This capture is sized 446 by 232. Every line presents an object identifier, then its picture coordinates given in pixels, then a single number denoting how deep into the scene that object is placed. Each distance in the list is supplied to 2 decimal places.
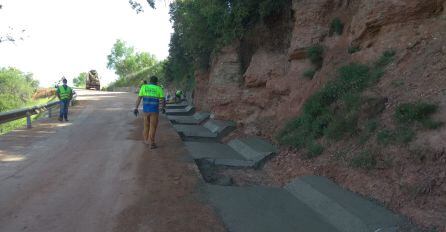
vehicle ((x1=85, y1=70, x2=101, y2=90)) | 58.38
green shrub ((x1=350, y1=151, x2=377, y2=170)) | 6.76
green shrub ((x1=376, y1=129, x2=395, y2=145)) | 6.79
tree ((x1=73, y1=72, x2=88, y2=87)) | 120.31
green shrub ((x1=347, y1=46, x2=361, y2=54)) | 10.39
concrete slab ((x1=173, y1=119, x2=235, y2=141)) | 14.03
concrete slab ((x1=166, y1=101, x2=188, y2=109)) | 24.59
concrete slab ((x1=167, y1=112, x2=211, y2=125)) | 18.06
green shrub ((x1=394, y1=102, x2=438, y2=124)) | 6.66
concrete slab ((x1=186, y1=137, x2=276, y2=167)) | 10.03
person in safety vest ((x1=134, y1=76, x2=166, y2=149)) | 11.59
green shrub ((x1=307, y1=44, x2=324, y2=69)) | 12.11
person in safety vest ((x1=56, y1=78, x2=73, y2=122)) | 18.12
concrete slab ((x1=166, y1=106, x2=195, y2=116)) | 21.53
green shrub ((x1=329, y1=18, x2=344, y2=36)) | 11.99
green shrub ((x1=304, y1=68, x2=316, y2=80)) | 11.87
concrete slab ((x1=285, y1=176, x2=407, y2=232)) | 5.42
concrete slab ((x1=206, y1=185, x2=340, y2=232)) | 5.82
